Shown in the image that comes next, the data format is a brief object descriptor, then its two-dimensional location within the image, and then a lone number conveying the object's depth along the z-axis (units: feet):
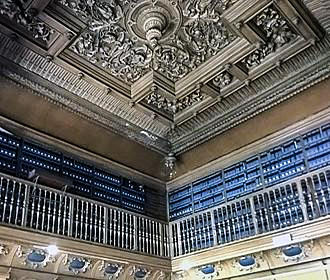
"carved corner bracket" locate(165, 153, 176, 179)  22.50
